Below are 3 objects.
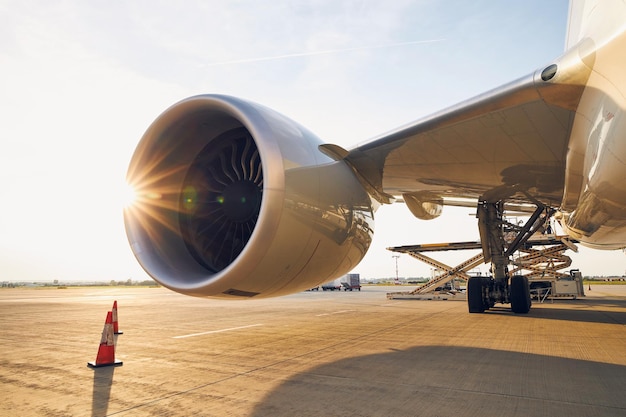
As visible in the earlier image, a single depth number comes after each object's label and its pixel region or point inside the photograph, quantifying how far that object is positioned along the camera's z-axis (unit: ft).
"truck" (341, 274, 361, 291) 130.93
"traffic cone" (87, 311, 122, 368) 14.42
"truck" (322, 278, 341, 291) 137.79
